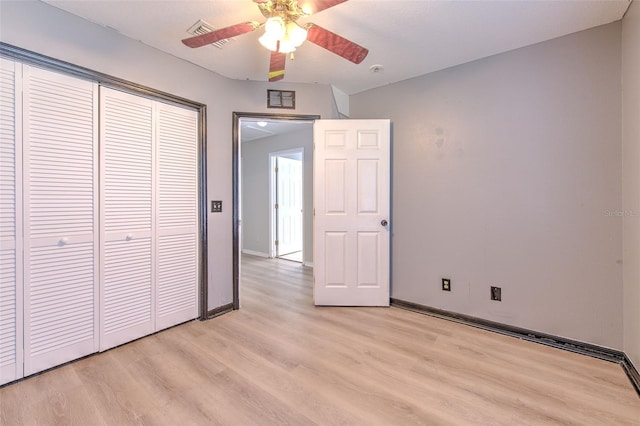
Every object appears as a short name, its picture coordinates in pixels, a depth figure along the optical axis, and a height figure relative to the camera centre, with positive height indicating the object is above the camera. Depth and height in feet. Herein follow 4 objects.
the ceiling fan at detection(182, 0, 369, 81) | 4.77 +3.33
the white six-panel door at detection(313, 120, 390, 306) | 9.34 +0.06
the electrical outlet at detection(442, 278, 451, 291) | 8.57 -2.20
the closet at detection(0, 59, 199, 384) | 5.32 -0.07
